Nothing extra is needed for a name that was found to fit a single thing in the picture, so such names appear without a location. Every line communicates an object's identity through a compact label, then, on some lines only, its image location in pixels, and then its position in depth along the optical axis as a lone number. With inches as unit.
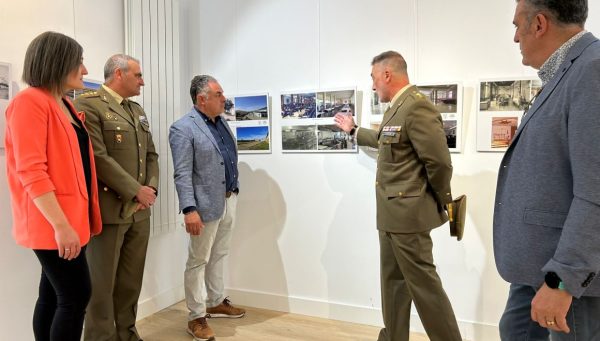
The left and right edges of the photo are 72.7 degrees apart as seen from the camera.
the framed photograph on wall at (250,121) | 127.5
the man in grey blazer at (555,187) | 40.3
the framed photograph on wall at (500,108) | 98.7
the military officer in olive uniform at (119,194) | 90.9
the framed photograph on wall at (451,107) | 104.2
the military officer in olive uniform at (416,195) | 85.4
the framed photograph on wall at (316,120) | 116.7
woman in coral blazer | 65.4
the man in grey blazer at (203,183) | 106.2
